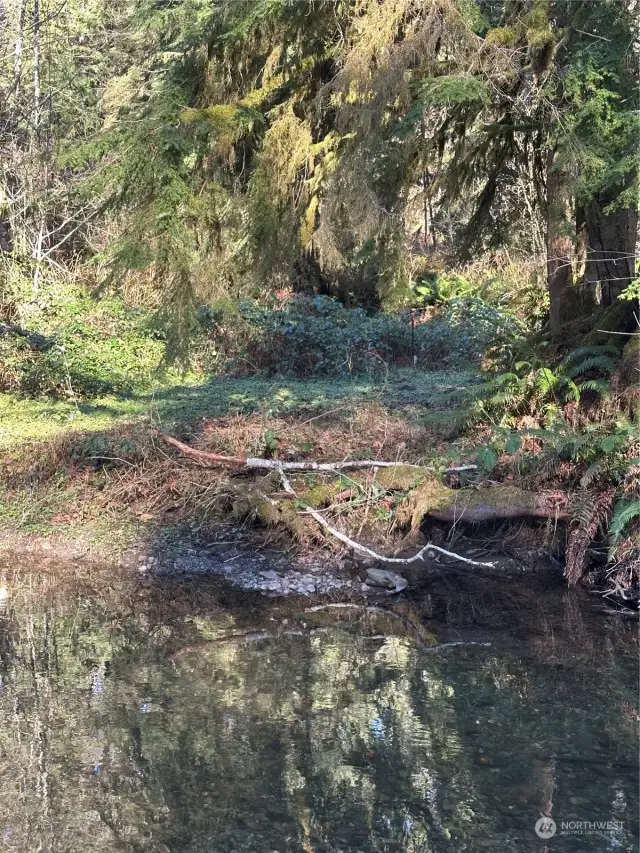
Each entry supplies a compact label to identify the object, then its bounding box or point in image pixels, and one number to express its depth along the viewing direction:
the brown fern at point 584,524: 7.74
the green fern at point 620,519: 7.23
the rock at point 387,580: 7.86
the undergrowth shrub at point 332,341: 14.87
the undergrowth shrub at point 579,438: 7.68
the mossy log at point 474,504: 8.17
